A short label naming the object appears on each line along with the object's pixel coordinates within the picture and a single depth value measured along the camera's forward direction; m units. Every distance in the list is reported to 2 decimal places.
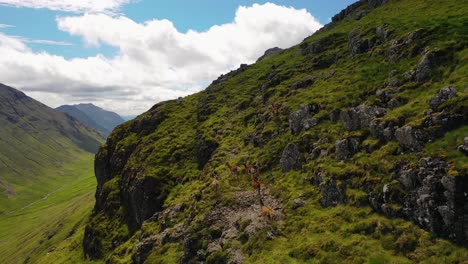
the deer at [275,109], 74.54
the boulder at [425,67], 48.72
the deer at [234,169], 62.41
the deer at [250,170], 59.44
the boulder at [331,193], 41.31
